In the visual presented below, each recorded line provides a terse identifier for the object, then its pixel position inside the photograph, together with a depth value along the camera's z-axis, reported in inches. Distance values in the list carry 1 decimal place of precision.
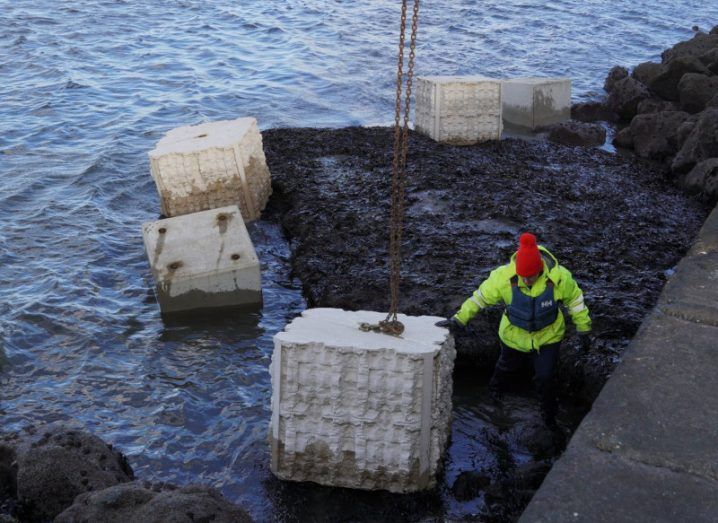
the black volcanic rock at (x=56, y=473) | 265.7
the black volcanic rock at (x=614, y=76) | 872.3
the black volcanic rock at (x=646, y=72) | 806.5
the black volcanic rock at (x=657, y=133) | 638.5
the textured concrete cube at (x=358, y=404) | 263.3
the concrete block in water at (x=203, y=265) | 411.5
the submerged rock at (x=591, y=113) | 781.9
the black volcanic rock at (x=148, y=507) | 231.9
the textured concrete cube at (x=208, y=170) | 490.9
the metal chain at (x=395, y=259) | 266.2
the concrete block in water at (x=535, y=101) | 714.8
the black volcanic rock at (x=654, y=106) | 730.2
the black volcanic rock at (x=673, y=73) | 762.8
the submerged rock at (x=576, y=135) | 681.0
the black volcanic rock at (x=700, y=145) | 560.1
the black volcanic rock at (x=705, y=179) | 533.0
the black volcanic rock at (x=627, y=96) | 770.8
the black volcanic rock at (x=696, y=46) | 877.2
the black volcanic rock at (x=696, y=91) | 701.9
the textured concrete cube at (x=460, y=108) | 602.2
